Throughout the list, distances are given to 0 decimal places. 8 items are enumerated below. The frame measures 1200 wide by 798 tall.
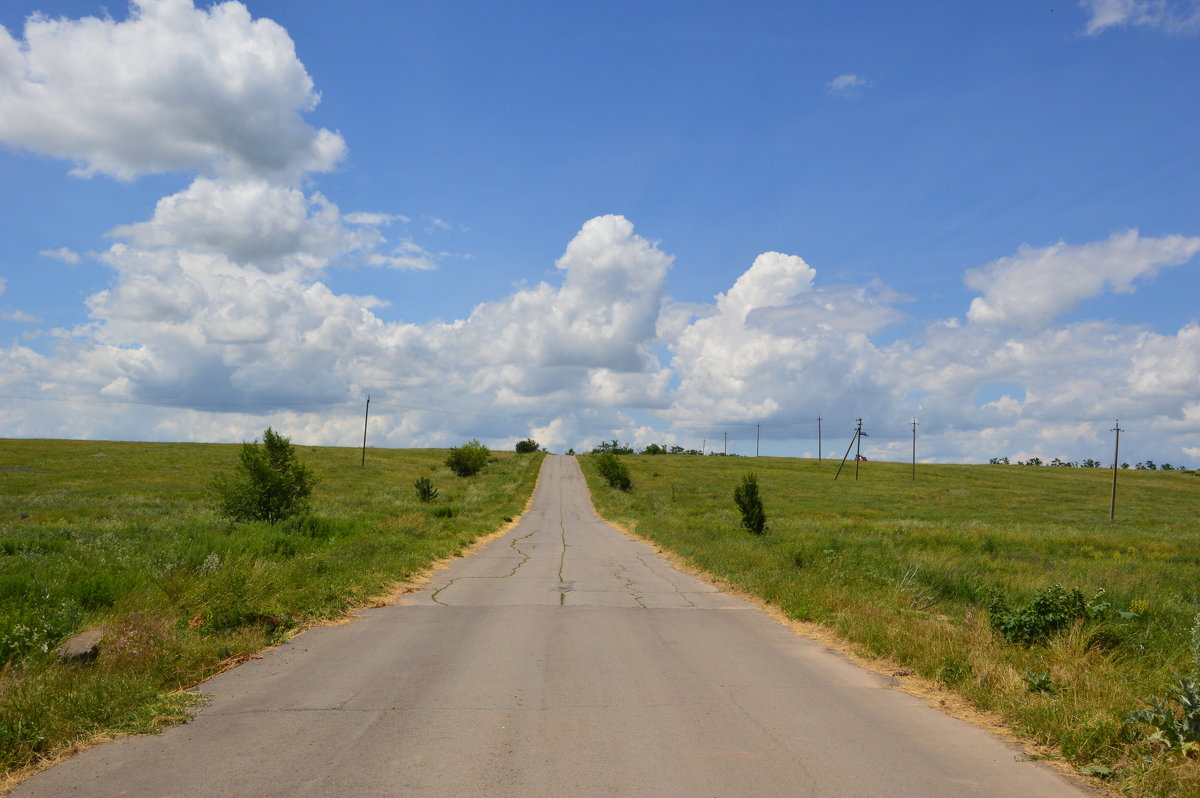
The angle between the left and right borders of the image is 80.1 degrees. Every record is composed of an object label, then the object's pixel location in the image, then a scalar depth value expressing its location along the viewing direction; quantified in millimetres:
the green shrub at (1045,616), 9227
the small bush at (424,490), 44156
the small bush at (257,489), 22812
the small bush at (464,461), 83000
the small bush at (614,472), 72688
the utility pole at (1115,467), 59953
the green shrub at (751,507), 30422
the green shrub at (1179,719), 5273
